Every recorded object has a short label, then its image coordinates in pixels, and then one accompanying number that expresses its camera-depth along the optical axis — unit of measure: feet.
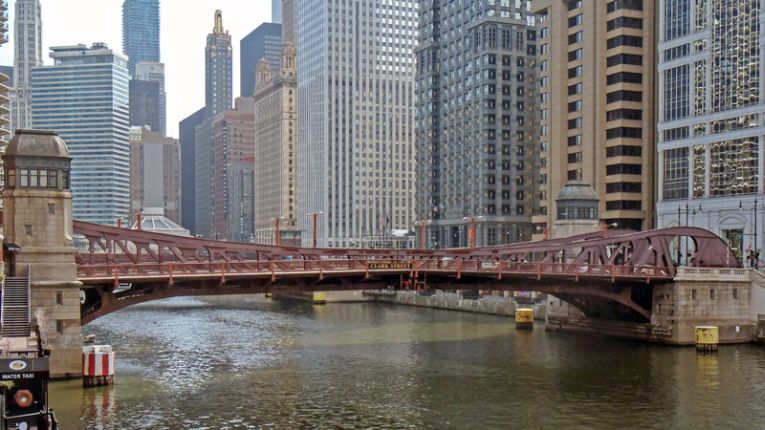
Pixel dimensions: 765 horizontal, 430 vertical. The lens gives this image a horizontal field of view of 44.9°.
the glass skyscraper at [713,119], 364.99
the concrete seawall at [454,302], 396.06
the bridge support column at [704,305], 282.77
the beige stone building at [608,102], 477.36
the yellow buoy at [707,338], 265.95
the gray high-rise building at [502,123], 631.56
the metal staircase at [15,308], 175.11
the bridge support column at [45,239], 204.03
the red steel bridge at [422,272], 223.30
